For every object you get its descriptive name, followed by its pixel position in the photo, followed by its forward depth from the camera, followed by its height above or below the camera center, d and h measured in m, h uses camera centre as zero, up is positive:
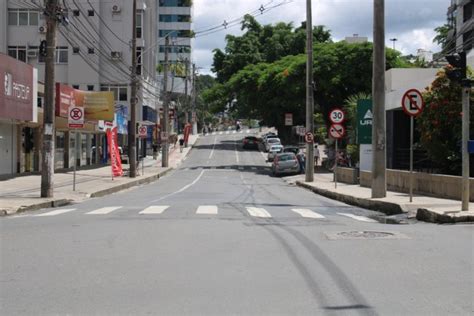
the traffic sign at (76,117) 23.70 +1.26
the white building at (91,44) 60.81 +10.69
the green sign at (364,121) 28.40 +1.37
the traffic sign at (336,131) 27.06 +0.85
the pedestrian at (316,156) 50.42 -0.50
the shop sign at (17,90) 26.45 +2.78
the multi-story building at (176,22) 114.44 +24.18
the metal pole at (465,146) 13.94 +0.10
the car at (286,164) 43.75 -1.02
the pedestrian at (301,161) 45.00 -0.82
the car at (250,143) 79.50 +0.90
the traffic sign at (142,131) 39.98 +1.22
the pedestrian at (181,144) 75.29 +0.71
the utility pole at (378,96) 19.58 +1.76
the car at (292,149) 54.42 +0.09
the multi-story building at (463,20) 66.31 +15.35
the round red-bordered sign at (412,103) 16.61 +1.29
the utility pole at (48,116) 20.03 +1.10
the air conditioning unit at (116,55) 61.97 +9.79
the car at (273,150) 61.62 +0.00
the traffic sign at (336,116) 26.75 +1.50
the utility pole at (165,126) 50.03 +2.05
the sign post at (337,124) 26.78 +1.17
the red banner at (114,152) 35.06 -0.17
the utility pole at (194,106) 98.61 +7.72
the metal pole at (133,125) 36.09 +1.42
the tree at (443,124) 20.05 +0.87
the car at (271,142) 70.38 +0.94
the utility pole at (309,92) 33.75 +3.24
